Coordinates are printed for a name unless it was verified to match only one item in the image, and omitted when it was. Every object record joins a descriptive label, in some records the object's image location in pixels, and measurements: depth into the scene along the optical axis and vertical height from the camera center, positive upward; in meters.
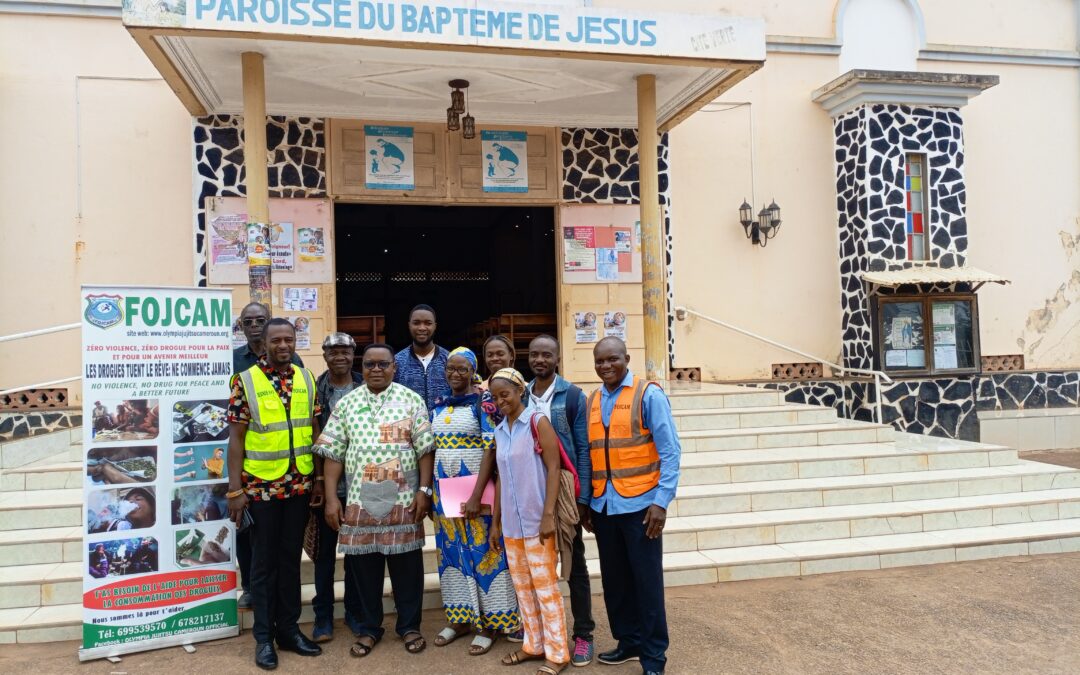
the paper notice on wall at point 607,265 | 8.77 +0.96
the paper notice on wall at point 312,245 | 8.04 +1.17
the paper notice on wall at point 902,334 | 9.42 +0.07
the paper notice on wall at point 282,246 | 7.95 +1.16
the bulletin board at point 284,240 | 7.81 +1.22
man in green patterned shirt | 3.82 -0.64
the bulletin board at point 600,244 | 8.70 +1.21
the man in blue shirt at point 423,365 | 4.42 -0.08
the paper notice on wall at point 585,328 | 8.67 +0.22
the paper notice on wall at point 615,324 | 8.73 +0.26
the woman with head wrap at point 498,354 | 3.83 -0.03
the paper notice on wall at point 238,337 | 7.03 +0.17
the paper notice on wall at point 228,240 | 7.80 +1.21
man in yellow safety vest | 3.80 -0.63
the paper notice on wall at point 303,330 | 7.89 +0.25
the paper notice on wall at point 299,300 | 7.96 +0.57
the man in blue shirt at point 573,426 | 3.73 -0.40
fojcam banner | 3.96 -0.65
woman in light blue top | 3.61 -0.72
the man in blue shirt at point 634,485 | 3.54 -0.67
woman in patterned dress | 3.88 -0.99
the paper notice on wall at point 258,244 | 6.21 +0.93
